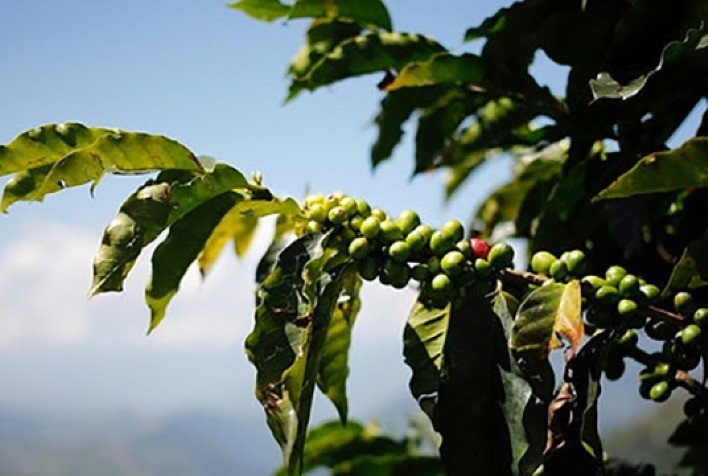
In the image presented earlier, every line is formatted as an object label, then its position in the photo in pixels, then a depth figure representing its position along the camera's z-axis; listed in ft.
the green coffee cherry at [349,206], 3.95
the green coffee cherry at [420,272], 3.87
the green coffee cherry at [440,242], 3.84
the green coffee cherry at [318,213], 4.02
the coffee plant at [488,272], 3.68
